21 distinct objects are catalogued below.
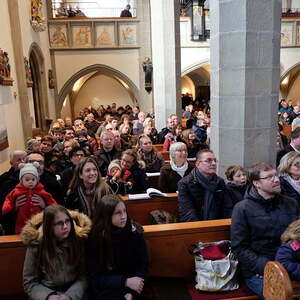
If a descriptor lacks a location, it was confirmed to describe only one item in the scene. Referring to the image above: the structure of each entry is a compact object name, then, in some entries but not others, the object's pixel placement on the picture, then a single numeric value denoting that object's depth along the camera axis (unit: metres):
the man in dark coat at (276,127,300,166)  4.12
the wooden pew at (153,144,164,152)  7.10
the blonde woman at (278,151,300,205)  2.98
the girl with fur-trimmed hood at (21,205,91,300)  2.30
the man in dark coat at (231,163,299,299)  2.48
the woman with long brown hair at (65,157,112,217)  3.12
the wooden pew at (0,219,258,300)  2.64
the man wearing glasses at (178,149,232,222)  3.00
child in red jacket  2.99
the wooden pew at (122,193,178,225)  3.62
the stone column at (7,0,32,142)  8.82
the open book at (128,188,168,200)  3.60
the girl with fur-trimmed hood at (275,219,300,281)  2.17
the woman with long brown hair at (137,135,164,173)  4.91
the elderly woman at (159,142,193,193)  3.94
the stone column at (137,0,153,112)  13.79
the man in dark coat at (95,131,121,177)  4.78
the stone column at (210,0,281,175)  3.57
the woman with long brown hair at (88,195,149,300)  2.36
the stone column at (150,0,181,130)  8.71
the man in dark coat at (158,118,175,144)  7.46
